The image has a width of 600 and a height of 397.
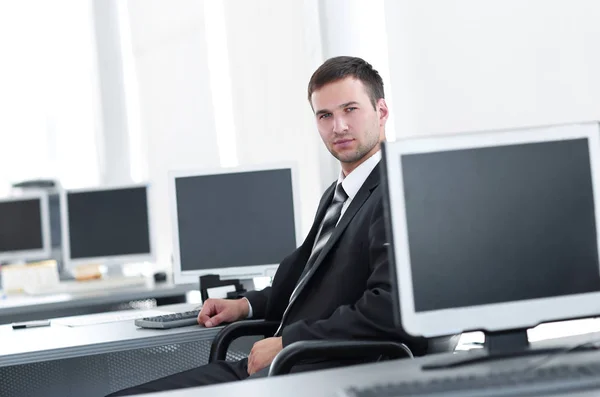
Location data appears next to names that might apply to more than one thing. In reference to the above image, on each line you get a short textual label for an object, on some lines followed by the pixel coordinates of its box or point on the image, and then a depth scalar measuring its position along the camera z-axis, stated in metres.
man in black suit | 2.25
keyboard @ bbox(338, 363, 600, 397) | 1.47
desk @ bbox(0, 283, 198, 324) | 4.53
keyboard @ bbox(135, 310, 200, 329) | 2.84
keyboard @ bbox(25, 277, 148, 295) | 5.00
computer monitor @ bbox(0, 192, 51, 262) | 5.57
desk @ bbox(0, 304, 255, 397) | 2.80
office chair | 2.12
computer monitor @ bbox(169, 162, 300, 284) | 3.51
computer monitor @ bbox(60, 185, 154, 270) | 4.95
